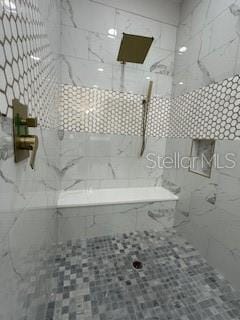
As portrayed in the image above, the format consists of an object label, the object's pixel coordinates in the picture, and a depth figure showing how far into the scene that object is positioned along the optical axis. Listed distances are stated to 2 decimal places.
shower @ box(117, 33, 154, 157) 1.56
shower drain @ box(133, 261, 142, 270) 1.47
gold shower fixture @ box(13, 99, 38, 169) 0.47
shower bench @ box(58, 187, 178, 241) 1.76
